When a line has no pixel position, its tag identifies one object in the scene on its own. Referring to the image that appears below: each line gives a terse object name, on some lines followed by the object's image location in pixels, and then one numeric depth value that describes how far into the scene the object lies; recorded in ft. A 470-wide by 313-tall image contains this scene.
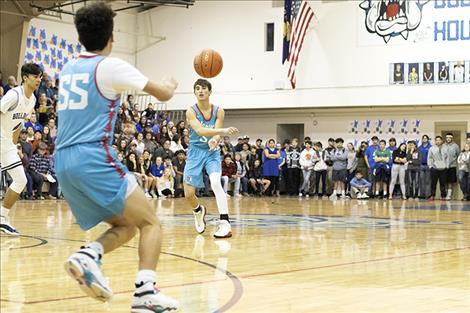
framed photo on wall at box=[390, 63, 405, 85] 89.20
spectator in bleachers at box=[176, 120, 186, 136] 83.48
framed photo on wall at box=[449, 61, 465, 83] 85.61
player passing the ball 32.76
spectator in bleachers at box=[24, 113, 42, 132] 67.22
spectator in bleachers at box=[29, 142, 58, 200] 64.18
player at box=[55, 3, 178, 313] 14.56
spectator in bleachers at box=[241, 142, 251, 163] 85.51
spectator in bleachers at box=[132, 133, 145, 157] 74.90
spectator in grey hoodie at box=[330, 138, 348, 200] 85.61
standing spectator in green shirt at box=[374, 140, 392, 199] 83.46
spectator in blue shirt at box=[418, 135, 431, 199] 83.87
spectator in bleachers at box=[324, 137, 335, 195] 87.10
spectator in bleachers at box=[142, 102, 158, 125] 87.61
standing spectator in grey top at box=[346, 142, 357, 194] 85.87
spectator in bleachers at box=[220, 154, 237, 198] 79.05
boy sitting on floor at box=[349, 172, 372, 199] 84.38
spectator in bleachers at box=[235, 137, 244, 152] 88.07
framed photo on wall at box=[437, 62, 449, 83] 86.58
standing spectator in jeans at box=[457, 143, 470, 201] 80.74
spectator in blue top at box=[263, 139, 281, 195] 85.56
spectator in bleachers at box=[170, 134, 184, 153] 79.77
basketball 37.17
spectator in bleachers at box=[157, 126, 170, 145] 81.25
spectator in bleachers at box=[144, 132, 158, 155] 76.84
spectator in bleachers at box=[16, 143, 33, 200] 62.58
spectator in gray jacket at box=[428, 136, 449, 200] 82.79
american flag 93.56
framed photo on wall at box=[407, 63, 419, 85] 88.22
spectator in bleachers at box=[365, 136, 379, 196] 84.69
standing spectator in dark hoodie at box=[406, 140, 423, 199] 83.25
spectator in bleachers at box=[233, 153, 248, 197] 82.46
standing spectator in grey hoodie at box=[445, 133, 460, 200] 82.79
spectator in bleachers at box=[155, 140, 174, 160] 76.18
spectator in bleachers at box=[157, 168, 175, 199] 74.18
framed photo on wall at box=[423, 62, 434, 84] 87.45
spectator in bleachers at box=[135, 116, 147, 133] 81.91
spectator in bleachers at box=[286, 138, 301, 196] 88.94
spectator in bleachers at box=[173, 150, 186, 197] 76.54
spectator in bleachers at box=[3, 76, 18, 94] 71.92
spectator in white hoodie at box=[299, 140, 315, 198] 87.24
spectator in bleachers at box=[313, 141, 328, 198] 86.81
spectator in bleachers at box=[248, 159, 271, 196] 85.87
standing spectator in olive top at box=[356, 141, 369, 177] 86.43
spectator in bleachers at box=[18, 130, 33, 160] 62.75
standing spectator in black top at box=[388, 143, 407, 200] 82.94
